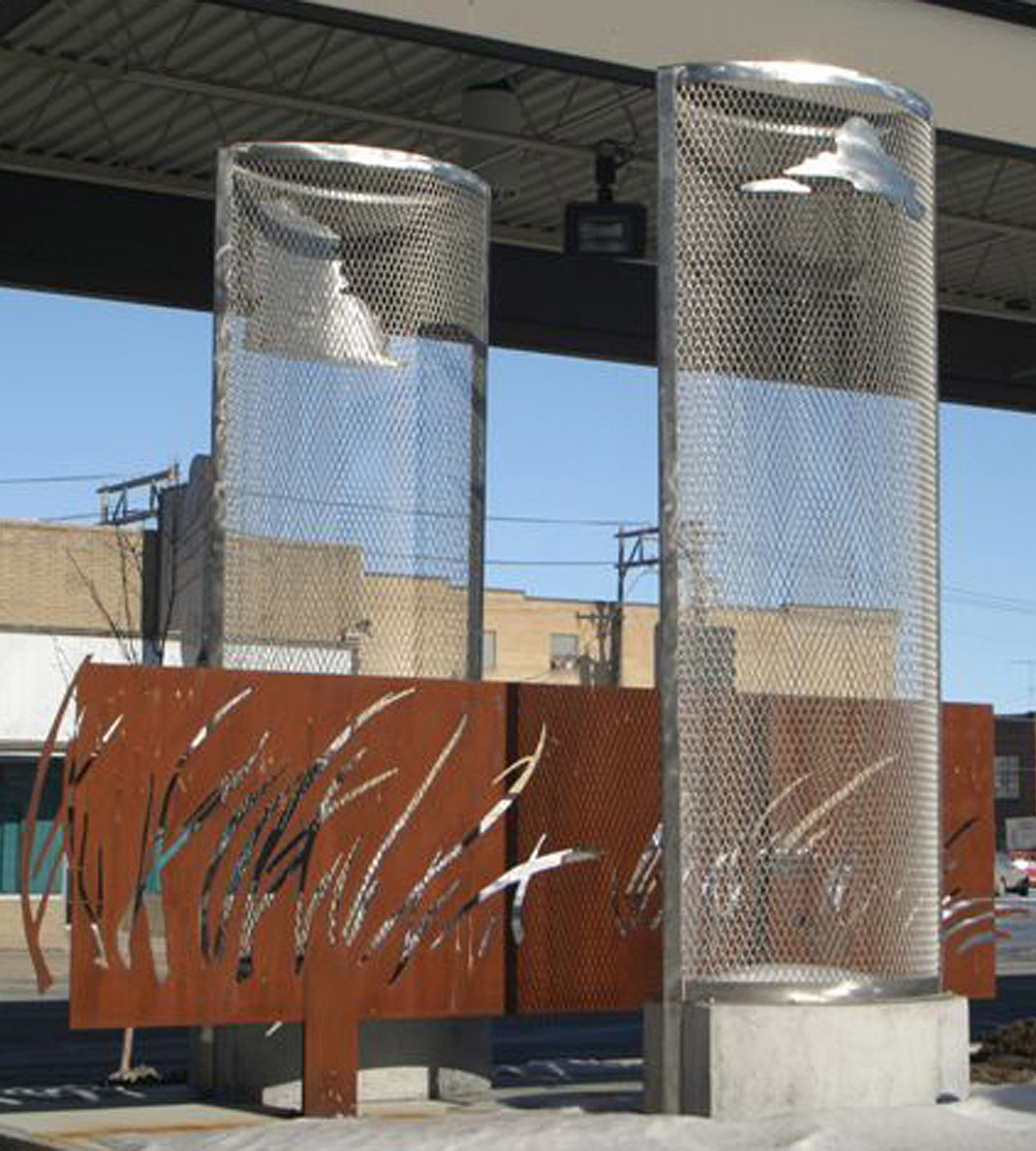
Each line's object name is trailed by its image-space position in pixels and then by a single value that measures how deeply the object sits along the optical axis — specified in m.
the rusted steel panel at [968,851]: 17.14
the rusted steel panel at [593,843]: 15.40
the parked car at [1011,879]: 82.06
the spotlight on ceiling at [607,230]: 20.88
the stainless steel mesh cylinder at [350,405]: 16.42
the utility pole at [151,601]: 17.19
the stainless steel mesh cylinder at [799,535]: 14.25
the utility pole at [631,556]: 87.19
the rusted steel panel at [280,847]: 13.79
